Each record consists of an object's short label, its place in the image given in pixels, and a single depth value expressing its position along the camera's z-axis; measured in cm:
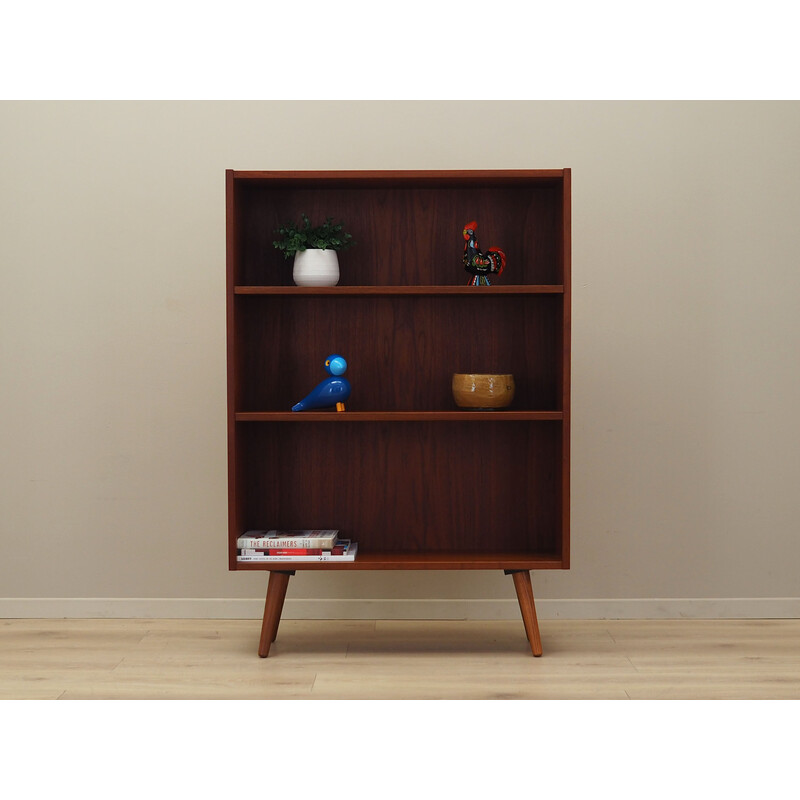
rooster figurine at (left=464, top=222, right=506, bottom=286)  303
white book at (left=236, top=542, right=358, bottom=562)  294
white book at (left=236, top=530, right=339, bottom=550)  294
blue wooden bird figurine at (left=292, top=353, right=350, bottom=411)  300
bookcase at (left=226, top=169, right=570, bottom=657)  319
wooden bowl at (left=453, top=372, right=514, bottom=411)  299
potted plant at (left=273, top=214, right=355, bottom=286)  300
